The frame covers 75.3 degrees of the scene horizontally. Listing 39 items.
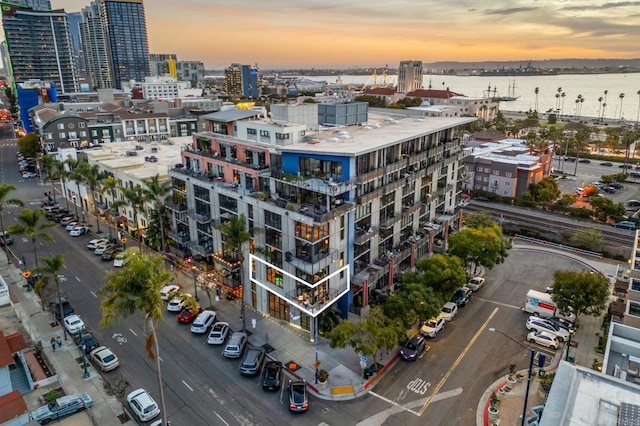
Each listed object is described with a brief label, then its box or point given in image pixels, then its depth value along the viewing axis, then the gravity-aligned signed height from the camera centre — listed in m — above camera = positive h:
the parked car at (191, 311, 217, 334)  47.03 -24.80
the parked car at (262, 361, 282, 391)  38.12 -25.14
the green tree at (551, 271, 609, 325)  44.84 -21.06
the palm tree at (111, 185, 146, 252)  59.53 -13.61
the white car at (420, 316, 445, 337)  46.50 -25.35
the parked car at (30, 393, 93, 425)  33.56 -24.57
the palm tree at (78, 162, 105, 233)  71.31 -12.40
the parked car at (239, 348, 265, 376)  40.03 -25.01
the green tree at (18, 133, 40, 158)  128.88 -13.42
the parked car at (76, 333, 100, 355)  43.75 -25.01
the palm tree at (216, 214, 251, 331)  43.07 -13.48
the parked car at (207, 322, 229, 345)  44.94 -24.93
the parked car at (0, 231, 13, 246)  71.68 -23.36
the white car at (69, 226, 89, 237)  75.69 -23.15
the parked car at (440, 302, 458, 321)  49.91 -25.33
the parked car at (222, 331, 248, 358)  42.66 -24.97
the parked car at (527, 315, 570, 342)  45.44 -25.42
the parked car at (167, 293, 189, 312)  51.50 -24.80
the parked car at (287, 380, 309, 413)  35.47 -25.12
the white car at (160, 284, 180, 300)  53.89 -24.57
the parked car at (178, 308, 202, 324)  49.14 -25.03
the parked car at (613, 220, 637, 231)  77.69 -24.10
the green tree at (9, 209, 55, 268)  53.47 -15.62
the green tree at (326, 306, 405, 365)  37.41 -21.21
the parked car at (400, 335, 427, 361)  42.62 -25.51
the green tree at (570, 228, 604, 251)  68.00 -23.23
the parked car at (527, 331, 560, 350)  44.44 -25.57
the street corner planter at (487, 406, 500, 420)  35.24 -26.26
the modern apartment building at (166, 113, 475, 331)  44.69 -13.17
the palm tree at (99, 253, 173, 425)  28.89 -13.17
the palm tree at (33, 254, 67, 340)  44.62 -17.65
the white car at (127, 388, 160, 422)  34.75 -25.11
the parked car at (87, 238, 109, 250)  69.44 -23.26
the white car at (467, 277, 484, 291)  56.78 -25.11
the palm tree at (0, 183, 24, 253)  60.20 -12.98
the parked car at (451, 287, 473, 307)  53.09 -25.21
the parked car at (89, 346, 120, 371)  40.78 -24.90
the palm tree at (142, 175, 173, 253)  58.78 -13.17
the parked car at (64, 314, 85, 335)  46.73 -24.64
